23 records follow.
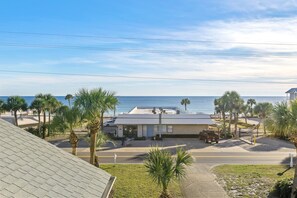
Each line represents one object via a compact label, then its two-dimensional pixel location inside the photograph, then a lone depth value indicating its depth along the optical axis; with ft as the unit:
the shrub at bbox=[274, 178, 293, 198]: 54.85
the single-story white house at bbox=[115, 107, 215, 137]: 134.41
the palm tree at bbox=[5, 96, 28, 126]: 138.41
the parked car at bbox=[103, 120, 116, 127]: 173.97
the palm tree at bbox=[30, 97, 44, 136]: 133.08
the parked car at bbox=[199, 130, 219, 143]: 120.88
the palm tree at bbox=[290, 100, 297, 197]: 50.34
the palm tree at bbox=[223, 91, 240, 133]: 142.10
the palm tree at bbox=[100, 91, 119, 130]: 72.13
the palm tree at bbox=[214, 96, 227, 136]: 143.01
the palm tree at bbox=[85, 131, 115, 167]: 80.79
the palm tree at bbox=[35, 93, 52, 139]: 131.50
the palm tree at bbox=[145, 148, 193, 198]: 53.36
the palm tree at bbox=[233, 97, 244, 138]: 142.10
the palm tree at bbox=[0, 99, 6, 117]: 139.04
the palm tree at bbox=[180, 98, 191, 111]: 243.15
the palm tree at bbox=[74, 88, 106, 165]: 70.49
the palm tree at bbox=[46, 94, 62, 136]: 137.49
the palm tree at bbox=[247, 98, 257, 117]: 215.43
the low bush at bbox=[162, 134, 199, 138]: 135.54
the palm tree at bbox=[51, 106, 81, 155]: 73.92
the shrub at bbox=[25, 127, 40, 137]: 131.37
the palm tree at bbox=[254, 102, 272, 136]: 164.99
